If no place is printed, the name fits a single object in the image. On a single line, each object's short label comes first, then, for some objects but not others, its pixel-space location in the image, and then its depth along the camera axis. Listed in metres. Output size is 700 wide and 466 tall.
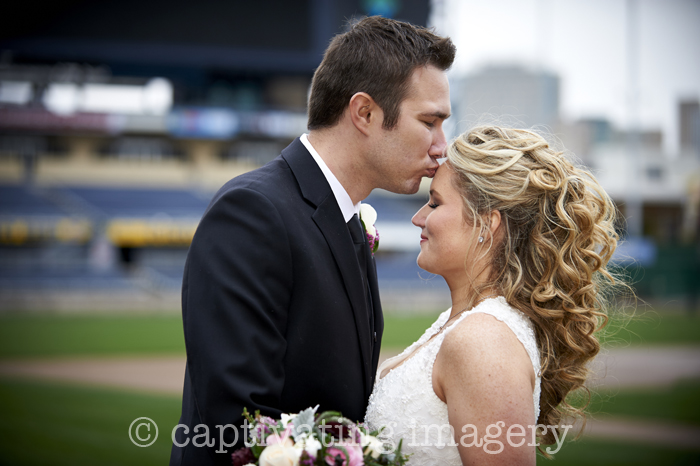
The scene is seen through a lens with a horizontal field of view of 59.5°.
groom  2.07
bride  2.44
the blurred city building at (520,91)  41.59
